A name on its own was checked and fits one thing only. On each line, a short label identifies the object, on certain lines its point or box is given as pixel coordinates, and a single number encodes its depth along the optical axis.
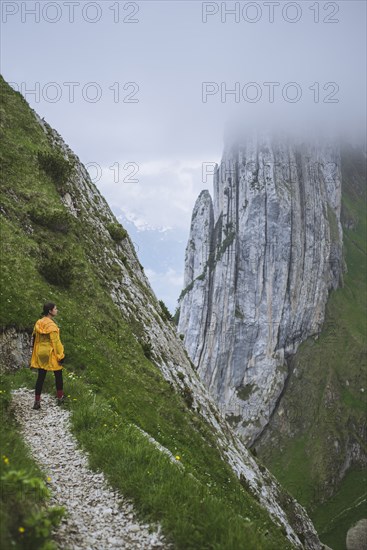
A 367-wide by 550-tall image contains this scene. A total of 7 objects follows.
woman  14.60
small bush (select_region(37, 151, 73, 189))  33.56
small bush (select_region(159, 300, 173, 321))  38.19
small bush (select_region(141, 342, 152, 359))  26.78
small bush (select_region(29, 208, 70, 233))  28.25
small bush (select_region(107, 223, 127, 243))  36.78
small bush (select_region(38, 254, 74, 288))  24.52
